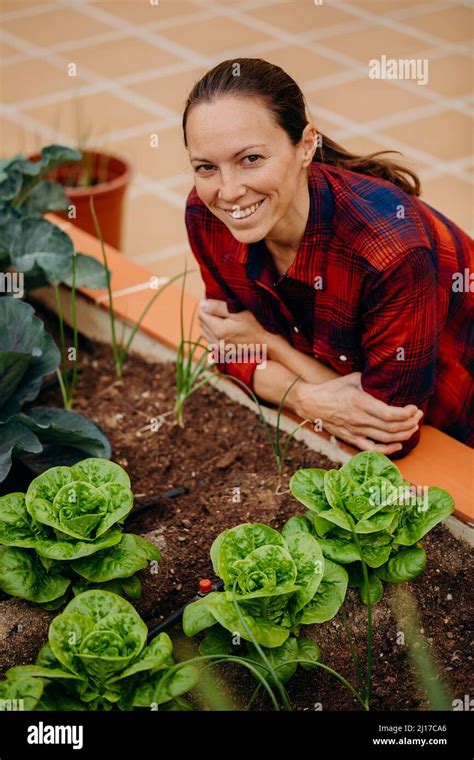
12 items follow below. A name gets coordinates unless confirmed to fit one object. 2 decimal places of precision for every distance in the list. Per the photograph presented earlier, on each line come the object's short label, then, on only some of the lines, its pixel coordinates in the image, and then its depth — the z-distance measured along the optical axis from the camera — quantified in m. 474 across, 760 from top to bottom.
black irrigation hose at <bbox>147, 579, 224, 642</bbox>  1.89
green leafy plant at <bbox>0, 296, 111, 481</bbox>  2.16
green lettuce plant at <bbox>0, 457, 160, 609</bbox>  1.86
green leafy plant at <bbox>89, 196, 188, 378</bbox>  2.64
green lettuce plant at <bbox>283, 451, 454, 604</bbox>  1.90
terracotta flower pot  3.51
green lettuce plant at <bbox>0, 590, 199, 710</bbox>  1.67
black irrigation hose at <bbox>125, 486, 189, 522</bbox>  2.25
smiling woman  1.96
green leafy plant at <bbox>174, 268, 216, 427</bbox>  2.50
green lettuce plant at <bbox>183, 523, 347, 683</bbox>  1.77
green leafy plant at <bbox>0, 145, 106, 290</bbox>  2.66
